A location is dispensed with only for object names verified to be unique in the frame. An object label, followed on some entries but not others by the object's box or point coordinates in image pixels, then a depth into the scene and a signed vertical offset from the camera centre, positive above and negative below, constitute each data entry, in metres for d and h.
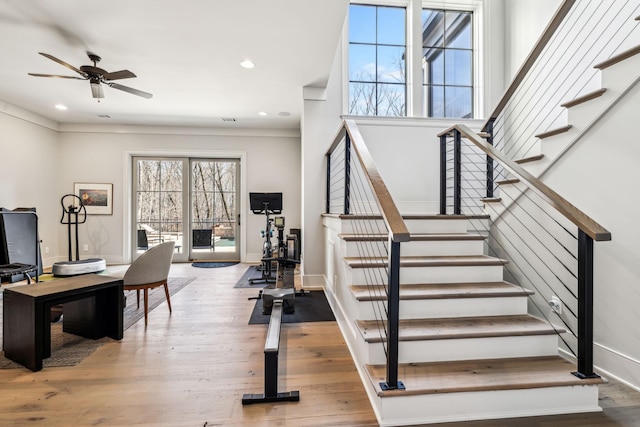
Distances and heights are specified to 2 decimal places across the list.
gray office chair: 2.86 -0.60
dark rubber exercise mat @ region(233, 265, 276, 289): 4.34 -1.10
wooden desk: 2.04 -0.81
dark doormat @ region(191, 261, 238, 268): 5.87 -1.11
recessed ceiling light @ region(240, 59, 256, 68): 3.53 +1.76
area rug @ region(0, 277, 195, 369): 2.13 -1.10
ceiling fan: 3.13 +1.44
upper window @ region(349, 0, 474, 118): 4.47 +2.25
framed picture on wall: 6.02 +0.26
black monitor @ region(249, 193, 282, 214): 4.66 +0.14
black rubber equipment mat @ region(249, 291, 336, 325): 2.98 -1.08
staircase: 1.57 -0.82
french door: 6.32 +0.07
